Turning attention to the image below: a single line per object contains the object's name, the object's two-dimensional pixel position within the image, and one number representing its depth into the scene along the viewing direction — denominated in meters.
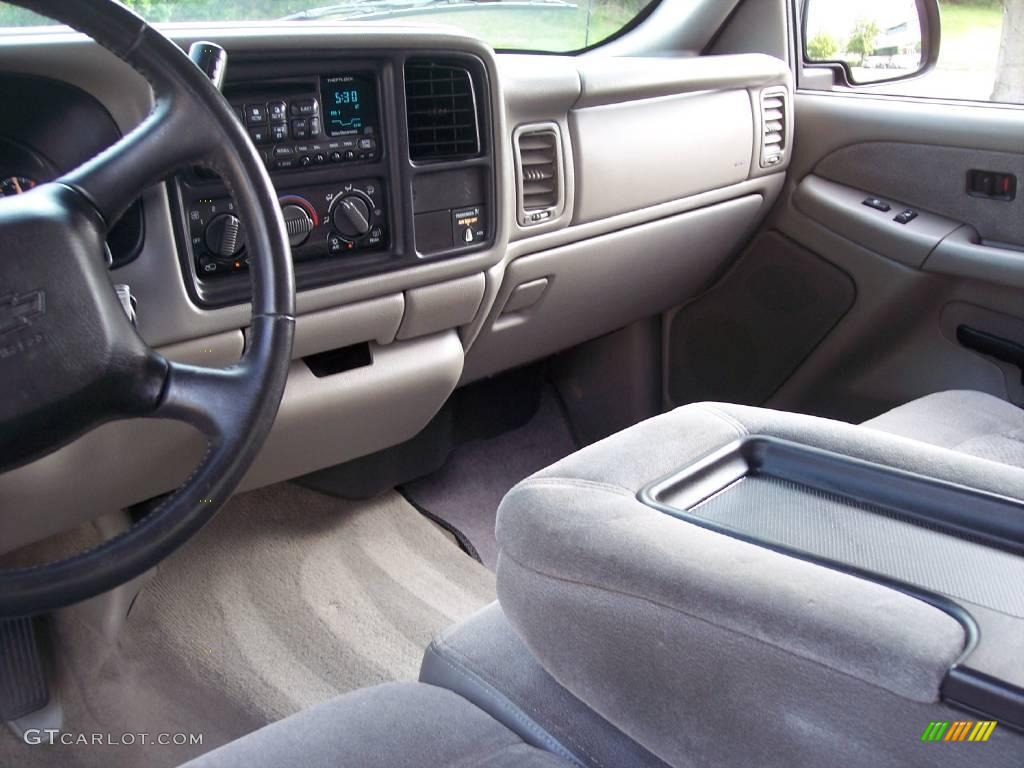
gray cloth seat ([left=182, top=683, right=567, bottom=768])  0.87
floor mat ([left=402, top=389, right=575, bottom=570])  2.16
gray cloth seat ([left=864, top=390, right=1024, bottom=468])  1.50
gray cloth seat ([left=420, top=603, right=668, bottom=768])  0.90
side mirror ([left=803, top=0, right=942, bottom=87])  2.26
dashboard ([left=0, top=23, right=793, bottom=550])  1.18
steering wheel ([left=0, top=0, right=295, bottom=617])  0.83
